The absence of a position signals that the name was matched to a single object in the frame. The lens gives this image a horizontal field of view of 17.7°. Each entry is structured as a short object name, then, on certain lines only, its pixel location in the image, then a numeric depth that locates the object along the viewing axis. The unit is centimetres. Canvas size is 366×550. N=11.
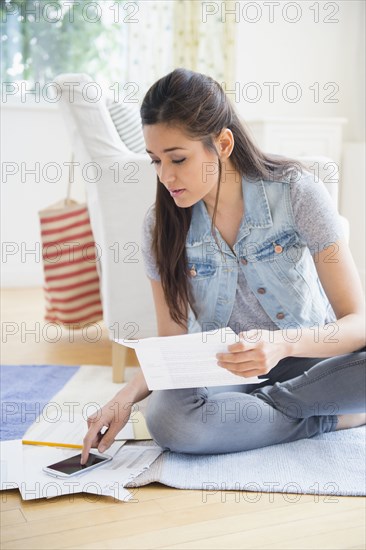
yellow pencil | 263
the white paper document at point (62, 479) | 242
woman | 246
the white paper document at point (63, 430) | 266
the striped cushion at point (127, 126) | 336
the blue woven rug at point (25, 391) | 280
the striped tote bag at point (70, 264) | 352
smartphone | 248
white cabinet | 452
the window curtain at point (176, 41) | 480
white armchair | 312
